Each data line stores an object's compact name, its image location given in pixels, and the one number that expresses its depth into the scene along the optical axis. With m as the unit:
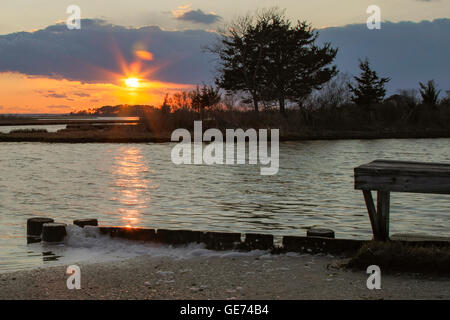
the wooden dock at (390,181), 8.20
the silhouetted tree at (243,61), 61.75
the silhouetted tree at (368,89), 64.12
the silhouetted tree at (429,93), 66.25
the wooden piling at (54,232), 10.69
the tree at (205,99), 59.16
